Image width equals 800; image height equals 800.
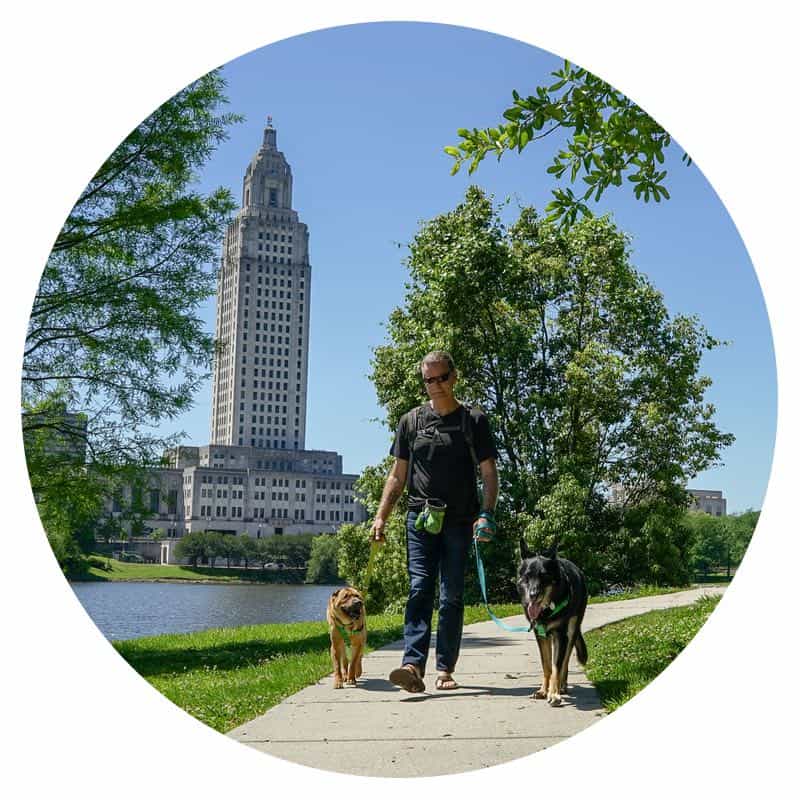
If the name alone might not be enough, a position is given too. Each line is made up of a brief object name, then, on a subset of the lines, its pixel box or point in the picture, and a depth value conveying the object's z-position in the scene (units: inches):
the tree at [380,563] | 682.8
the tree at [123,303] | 406.3
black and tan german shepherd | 210.1
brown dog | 246.1
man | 229.8
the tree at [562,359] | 677.3
